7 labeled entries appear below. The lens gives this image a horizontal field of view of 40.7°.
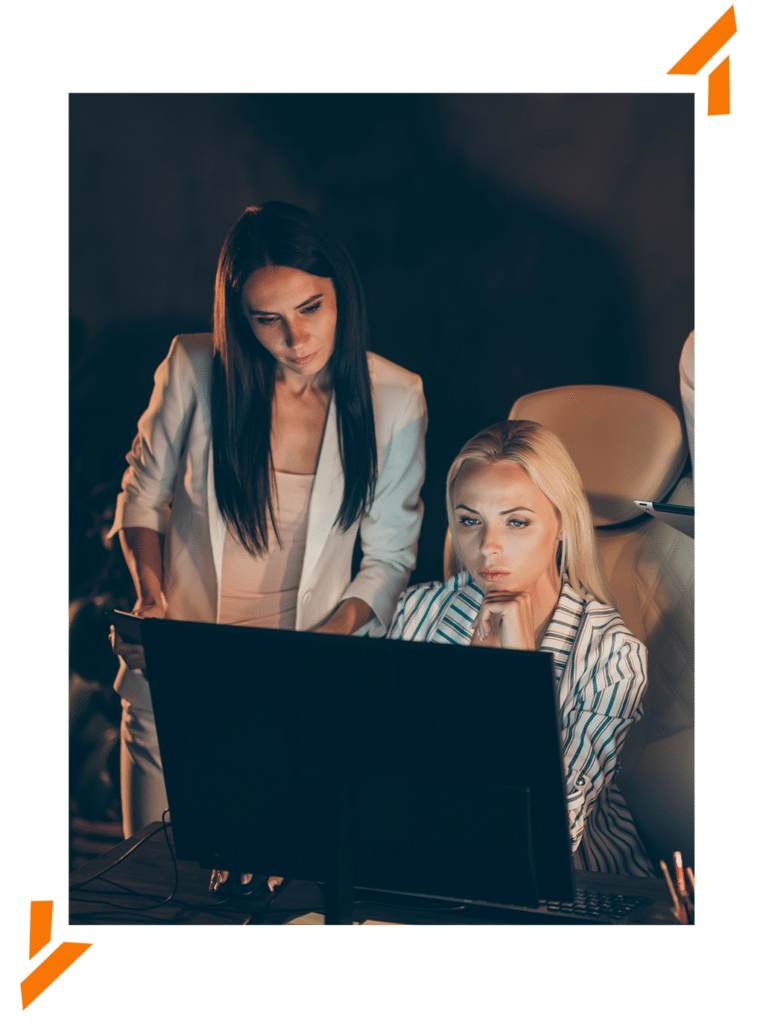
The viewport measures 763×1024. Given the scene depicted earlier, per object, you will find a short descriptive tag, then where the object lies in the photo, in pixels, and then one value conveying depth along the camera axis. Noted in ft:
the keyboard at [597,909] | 7.61
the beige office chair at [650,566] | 9.38
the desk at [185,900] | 8.26
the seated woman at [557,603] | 8.87
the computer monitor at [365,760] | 6.73
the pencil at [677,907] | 8.22
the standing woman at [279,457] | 9.63
